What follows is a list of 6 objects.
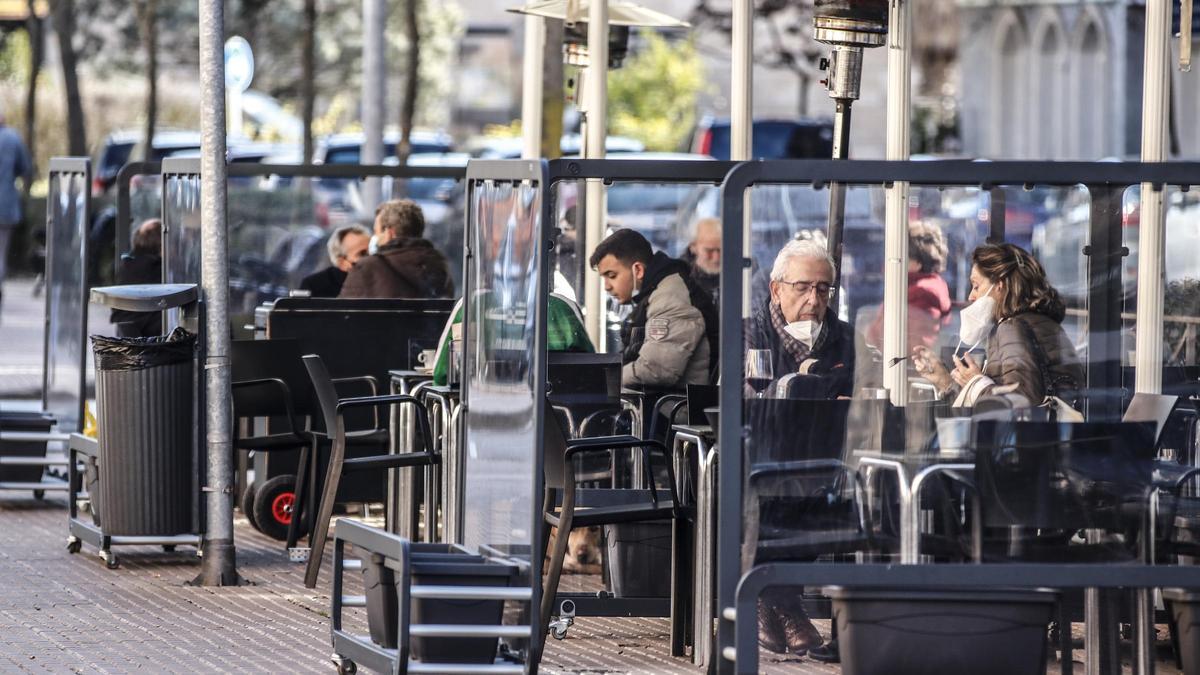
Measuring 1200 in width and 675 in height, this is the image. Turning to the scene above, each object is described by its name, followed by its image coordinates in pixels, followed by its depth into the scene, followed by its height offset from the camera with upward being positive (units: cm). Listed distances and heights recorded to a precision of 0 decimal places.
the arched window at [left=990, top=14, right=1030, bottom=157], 8044 +349
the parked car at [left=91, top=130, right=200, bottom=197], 6012 +180
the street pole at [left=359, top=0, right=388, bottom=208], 4053 +192
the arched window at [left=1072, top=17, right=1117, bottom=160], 7169 +322
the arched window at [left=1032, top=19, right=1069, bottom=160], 7712 +336
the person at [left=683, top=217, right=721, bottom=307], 2022 +8
